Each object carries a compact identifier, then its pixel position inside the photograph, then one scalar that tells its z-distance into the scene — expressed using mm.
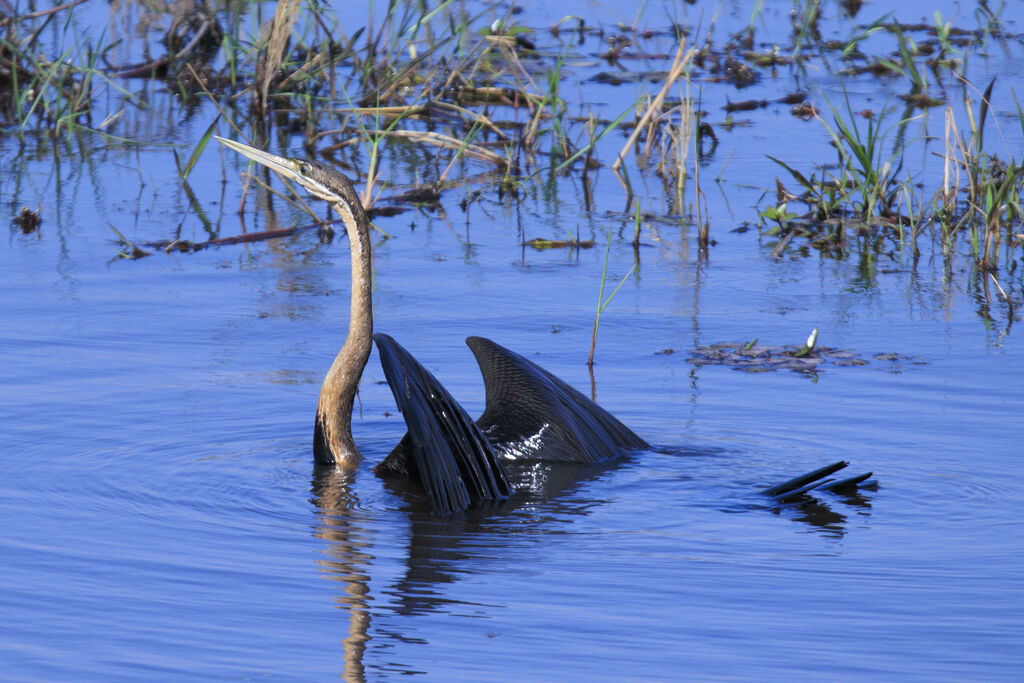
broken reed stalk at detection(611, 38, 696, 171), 17219
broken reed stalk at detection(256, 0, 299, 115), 19625
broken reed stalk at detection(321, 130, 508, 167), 18250
